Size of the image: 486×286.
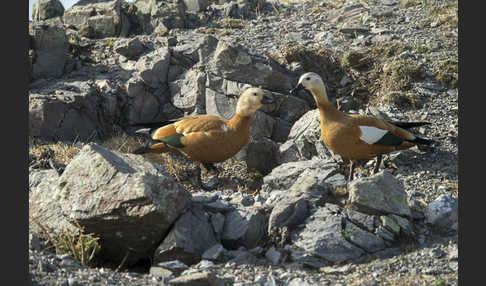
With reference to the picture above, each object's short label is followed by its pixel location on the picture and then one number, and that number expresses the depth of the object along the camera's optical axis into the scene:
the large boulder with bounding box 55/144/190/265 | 13.18
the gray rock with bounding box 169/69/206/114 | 26.34
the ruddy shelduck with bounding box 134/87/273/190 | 19.08
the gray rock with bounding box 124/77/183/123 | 26.87
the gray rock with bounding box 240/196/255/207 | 16.03
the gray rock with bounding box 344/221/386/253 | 13.86
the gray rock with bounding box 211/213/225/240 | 14.72
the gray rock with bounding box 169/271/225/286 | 11.37
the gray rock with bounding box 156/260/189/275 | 12.95
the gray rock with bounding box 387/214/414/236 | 14.32
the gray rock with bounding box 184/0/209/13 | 35.32
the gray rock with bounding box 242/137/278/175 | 22.70
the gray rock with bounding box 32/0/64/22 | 35.81
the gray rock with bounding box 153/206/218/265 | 13.56
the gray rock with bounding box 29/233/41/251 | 13.25
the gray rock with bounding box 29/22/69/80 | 27.64
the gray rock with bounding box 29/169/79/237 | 14.28
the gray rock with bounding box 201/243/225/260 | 13.68
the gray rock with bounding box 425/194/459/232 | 14.64
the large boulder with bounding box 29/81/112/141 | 24.02
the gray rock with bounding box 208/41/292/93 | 25.67
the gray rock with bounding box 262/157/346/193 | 17.17
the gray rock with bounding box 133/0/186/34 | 33.31
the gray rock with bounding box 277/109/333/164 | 21.08
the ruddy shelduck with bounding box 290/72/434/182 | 17.30
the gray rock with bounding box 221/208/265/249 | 14.50
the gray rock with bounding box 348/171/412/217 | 14.52
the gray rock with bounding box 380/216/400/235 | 14.21
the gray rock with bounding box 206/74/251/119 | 25.55
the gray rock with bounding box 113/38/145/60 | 29.14
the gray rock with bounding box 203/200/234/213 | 15.47
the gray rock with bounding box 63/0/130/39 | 33.28
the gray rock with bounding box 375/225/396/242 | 14.05
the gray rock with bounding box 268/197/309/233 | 14.49
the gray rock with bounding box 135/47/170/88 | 27.12
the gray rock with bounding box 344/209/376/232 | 14.27
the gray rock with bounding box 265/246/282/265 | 13.66
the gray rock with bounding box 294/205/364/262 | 13.64
